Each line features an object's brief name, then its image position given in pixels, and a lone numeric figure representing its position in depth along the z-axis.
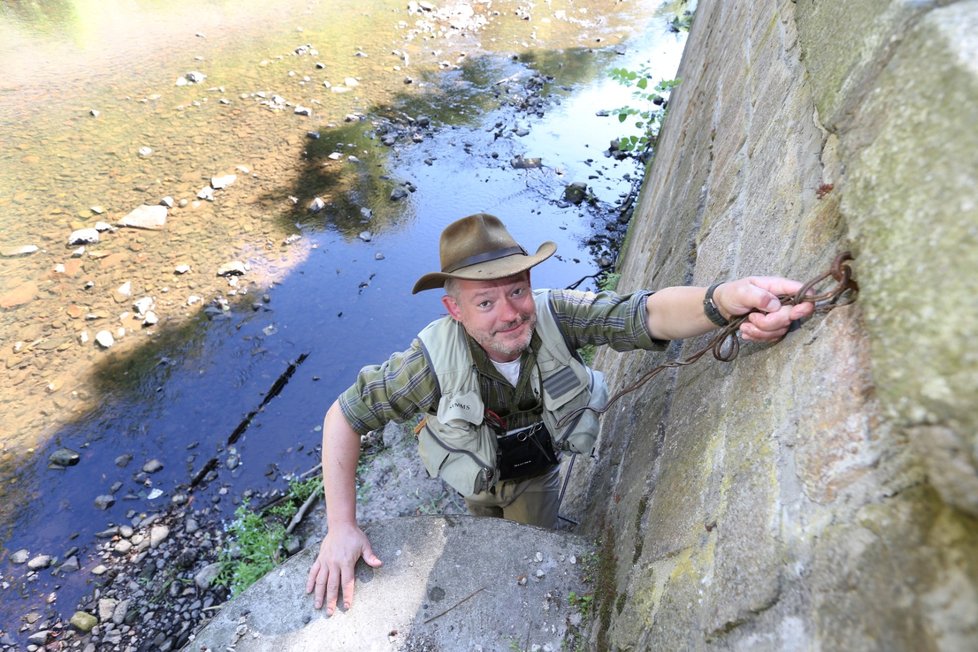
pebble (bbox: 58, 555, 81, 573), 3.75
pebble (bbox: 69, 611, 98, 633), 3.45
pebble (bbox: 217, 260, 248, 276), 5.87
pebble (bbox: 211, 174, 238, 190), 6.95
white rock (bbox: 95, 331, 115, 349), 5.09
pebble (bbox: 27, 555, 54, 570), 3.76
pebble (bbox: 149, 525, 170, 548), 3.88
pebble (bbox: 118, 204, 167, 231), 6.30
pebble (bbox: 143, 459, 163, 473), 4.32
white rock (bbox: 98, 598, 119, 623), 3.51
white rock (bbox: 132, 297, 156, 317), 5.39
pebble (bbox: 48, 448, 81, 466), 4.30
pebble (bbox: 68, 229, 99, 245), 6.03
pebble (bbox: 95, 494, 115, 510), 4.09
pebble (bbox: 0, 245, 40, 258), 5.86
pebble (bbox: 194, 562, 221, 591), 3.62
